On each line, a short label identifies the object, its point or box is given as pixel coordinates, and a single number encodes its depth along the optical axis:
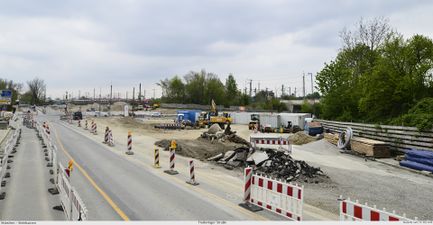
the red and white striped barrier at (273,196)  8.73
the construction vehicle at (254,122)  48.76
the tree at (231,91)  114.62
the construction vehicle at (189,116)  57.47
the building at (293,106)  100.62
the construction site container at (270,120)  51.44
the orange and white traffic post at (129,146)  22.02
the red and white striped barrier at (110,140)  26.18
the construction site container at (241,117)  62.94
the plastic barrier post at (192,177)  13.35
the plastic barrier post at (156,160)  17.14
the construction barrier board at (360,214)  6.15
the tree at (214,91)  114.19
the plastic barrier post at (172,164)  15.46
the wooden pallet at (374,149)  22.53
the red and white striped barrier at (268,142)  18.58
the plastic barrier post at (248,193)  10.05
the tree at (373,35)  42.94
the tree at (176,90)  121.64
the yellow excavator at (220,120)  48.12
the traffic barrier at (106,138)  27.54
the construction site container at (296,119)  49.75
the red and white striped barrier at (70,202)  6.71
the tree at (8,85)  117.55
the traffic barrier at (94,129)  36.35
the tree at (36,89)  164.38
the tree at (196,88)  117.25
